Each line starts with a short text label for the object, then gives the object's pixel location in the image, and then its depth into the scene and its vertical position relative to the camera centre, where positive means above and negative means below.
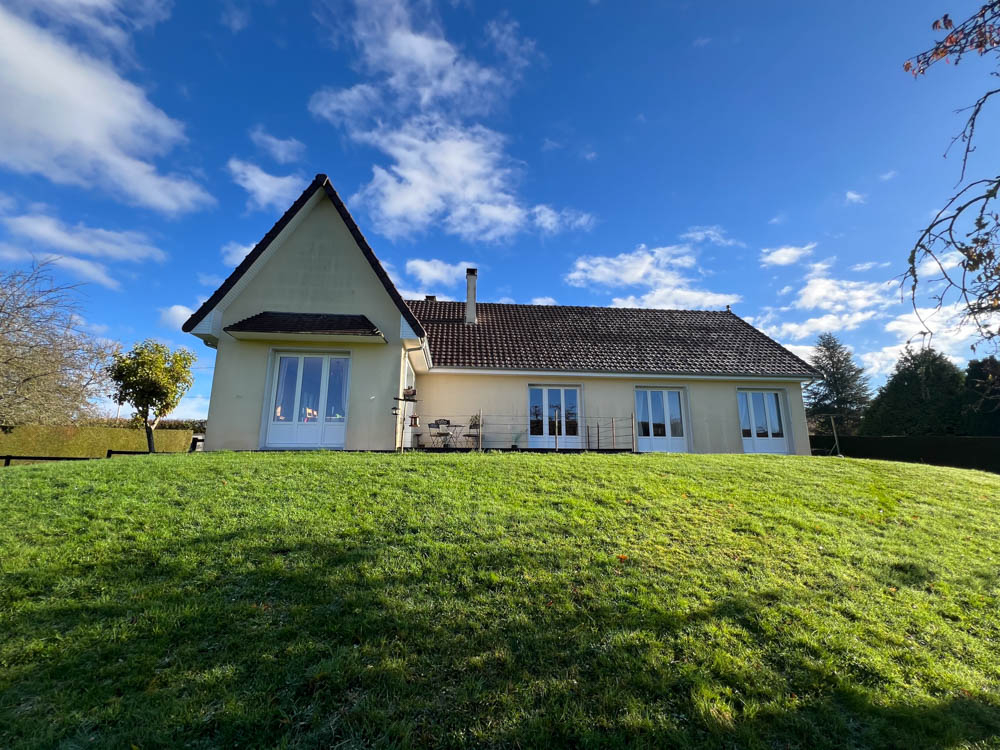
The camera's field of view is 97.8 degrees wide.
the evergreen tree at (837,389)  38.00 +5.40
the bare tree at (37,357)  15.36 +3.25
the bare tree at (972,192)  3.31 +1.93
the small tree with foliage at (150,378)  14.19 +2.20
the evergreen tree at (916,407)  23.15 +2.47
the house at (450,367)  11.46 +2.54
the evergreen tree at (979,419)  21.45 +1.54
